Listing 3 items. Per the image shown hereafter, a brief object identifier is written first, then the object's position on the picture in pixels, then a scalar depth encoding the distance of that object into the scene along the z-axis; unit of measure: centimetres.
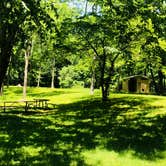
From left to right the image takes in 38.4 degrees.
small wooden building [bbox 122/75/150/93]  4143
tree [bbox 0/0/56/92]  558
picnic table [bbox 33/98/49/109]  2026
